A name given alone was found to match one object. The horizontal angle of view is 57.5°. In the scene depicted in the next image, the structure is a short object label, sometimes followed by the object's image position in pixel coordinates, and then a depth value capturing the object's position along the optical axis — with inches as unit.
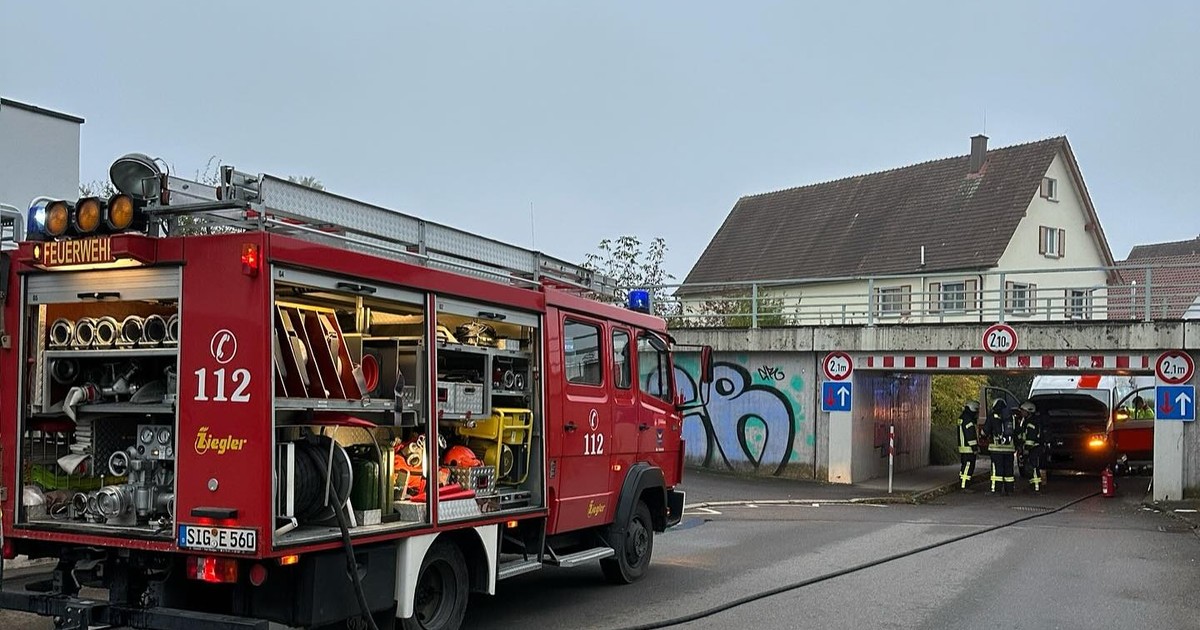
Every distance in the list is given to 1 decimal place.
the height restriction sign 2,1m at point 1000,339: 740.6
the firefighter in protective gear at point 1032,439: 780.6
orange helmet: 300.4
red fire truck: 229.3
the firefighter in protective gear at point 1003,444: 765.9
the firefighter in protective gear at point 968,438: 787.4
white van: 896.9
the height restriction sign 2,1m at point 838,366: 790.5
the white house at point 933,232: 1328.7
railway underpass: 700.7
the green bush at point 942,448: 1057.5
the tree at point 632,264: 1225.4
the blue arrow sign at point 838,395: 780.0
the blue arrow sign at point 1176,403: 689.0
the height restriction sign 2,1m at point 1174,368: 690.8
